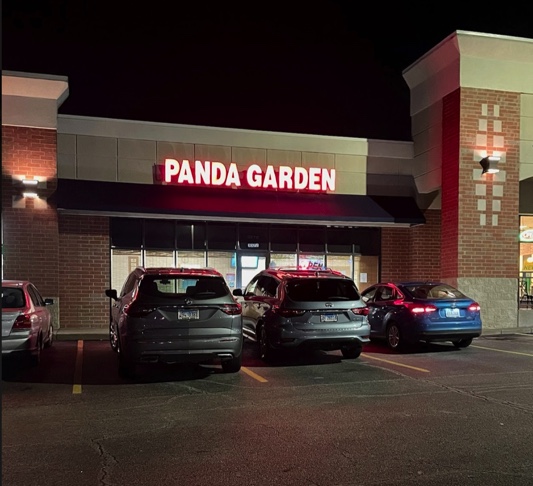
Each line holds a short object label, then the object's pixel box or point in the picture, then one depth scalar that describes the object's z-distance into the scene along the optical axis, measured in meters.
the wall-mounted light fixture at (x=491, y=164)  15.87
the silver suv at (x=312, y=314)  9.89
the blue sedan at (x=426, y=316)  11.54
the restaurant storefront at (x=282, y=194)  14.84
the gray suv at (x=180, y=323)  8.30
